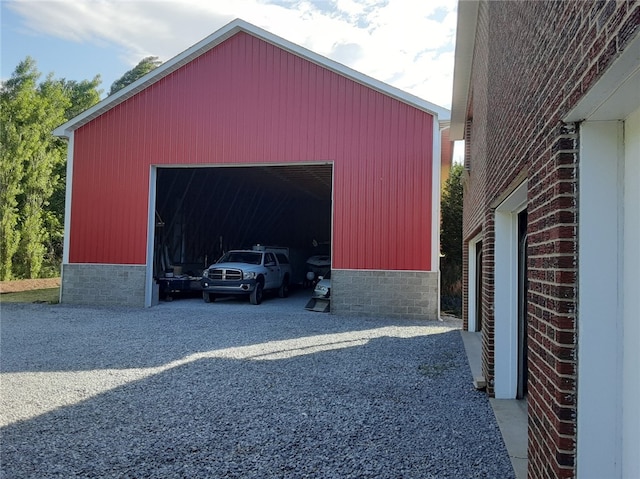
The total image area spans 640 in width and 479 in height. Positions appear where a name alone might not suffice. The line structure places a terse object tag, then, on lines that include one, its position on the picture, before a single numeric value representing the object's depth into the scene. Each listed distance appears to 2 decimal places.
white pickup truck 16.00
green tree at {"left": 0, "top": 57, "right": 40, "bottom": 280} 22.38
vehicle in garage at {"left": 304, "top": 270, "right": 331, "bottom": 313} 14.48
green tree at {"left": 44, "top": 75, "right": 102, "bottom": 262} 27.84
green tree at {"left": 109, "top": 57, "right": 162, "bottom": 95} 43.09
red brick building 2.30
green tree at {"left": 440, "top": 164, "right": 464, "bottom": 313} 20.22
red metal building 13.38
